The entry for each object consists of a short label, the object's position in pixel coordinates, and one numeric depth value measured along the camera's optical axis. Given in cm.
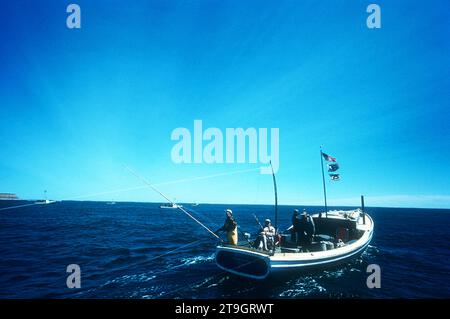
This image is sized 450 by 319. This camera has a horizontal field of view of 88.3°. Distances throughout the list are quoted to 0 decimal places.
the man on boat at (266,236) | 1226
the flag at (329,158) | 1845
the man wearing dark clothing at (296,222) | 1334
